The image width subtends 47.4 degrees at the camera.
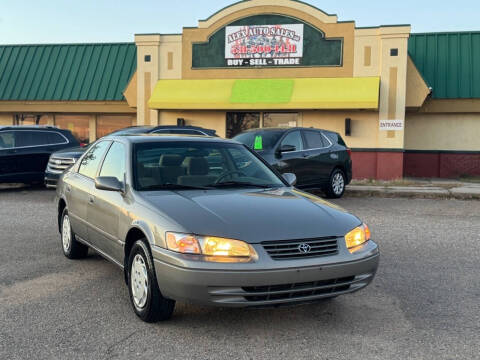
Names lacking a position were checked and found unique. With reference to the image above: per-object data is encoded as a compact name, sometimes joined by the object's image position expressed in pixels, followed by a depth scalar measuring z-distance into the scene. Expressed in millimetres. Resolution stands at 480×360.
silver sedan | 3934
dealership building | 19172
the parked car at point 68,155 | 12586
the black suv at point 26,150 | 14023
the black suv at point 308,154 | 12000
